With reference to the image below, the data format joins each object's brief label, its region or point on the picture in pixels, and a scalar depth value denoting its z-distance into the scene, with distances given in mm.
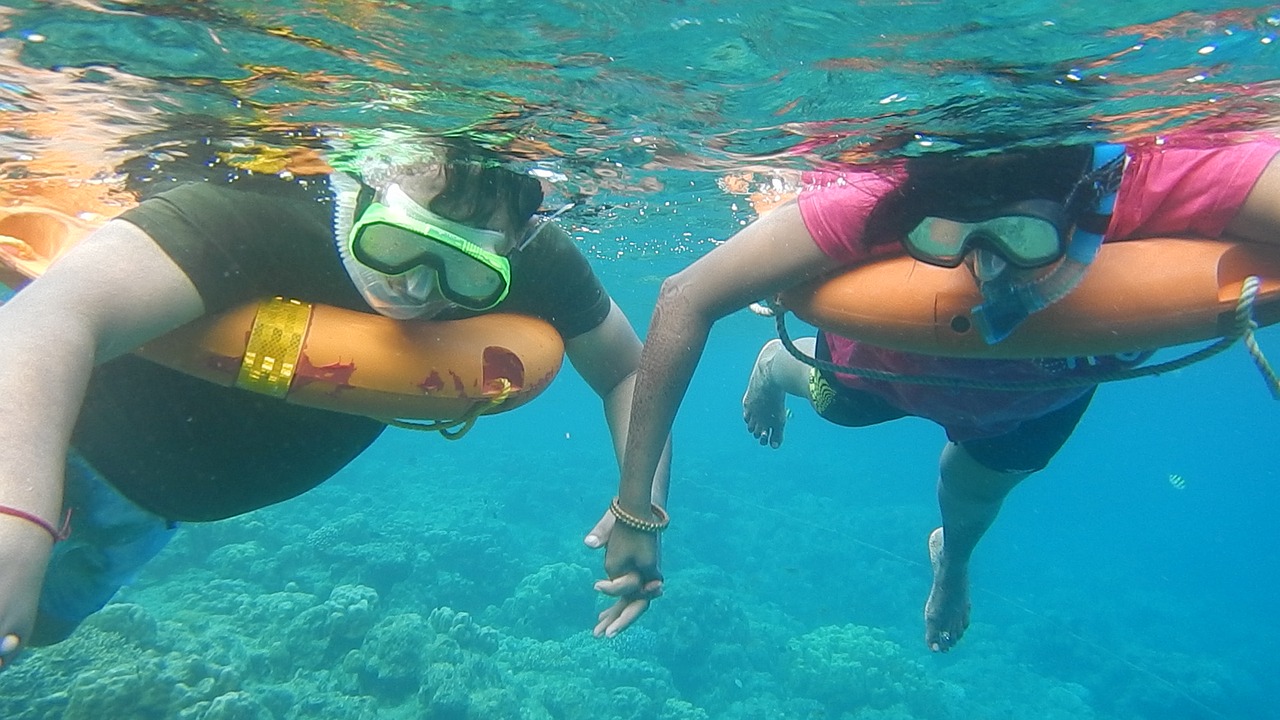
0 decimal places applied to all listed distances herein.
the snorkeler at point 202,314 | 565
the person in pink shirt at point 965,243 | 763
